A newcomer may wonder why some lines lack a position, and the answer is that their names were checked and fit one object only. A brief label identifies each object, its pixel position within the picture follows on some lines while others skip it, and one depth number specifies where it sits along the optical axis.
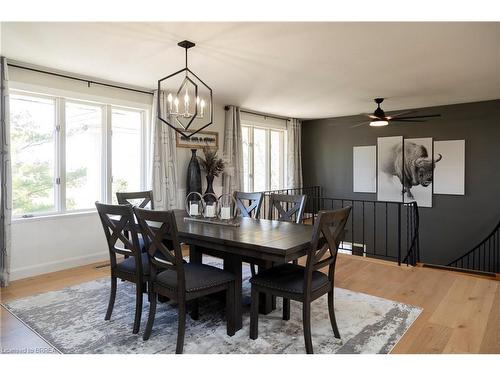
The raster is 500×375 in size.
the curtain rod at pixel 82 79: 3.79
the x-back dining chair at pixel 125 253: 2.56
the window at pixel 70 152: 3.92
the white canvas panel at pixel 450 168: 6.26
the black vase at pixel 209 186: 5.64
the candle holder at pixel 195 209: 3.39
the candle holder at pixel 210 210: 3.36
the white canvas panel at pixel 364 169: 7.31
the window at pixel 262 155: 6.95
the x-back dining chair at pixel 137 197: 3.71
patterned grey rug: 2.39
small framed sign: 5.42
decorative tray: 3.06
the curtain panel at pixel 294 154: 7.72
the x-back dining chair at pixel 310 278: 2.24
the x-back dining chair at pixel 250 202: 3.73
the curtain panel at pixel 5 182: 3.53
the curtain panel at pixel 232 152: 6.17
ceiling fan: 5.09
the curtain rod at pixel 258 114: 6.59
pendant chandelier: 4.58
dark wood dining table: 2.29
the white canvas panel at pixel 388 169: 6.97
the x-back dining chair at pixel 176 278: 2.26
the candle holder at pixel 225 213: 3.20
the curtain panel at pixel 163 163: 4.95
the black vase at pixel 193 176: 5.38
